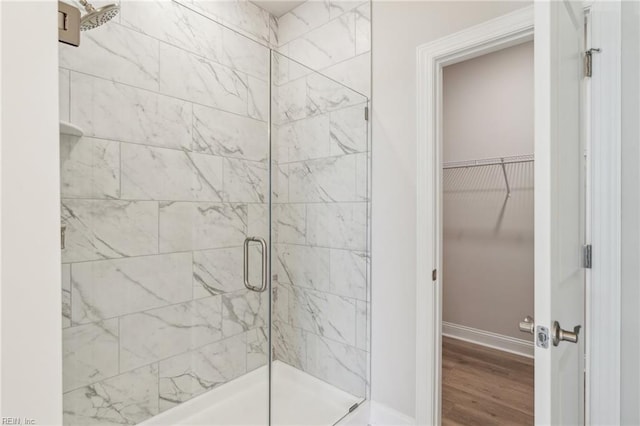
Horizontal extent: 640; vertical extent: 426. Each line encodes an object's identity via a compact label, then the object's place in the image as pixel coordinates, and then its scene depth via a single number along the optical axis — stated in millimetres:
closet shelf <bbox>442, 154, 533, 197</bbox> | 2744
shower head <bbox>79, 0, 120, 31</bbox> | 1205
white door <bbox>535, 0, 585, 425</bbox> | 859
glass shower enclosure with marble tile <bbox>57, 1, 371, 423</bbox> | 1647
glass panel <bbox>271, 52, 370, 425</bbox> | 1731
